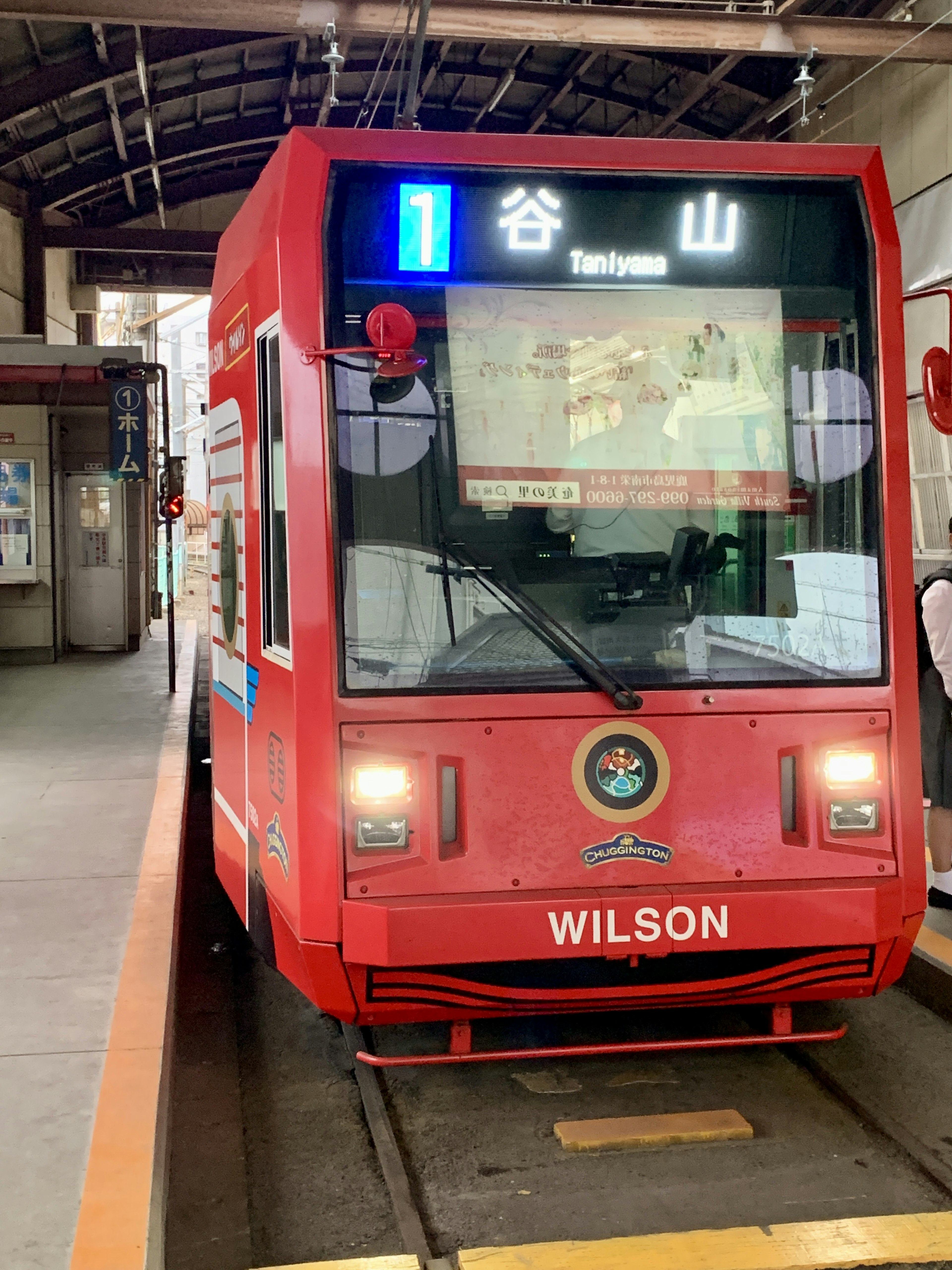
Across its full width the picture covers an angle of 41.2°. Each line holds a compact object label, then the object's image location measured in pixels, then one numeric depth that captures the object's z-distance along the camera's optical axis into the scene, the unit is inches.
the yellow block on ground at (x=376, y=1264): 127.7
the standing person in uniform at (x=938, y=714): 225.0
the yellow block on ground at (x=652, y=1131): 153.4
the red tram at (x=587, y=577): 149.9
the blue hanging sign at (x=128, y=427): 579.2
